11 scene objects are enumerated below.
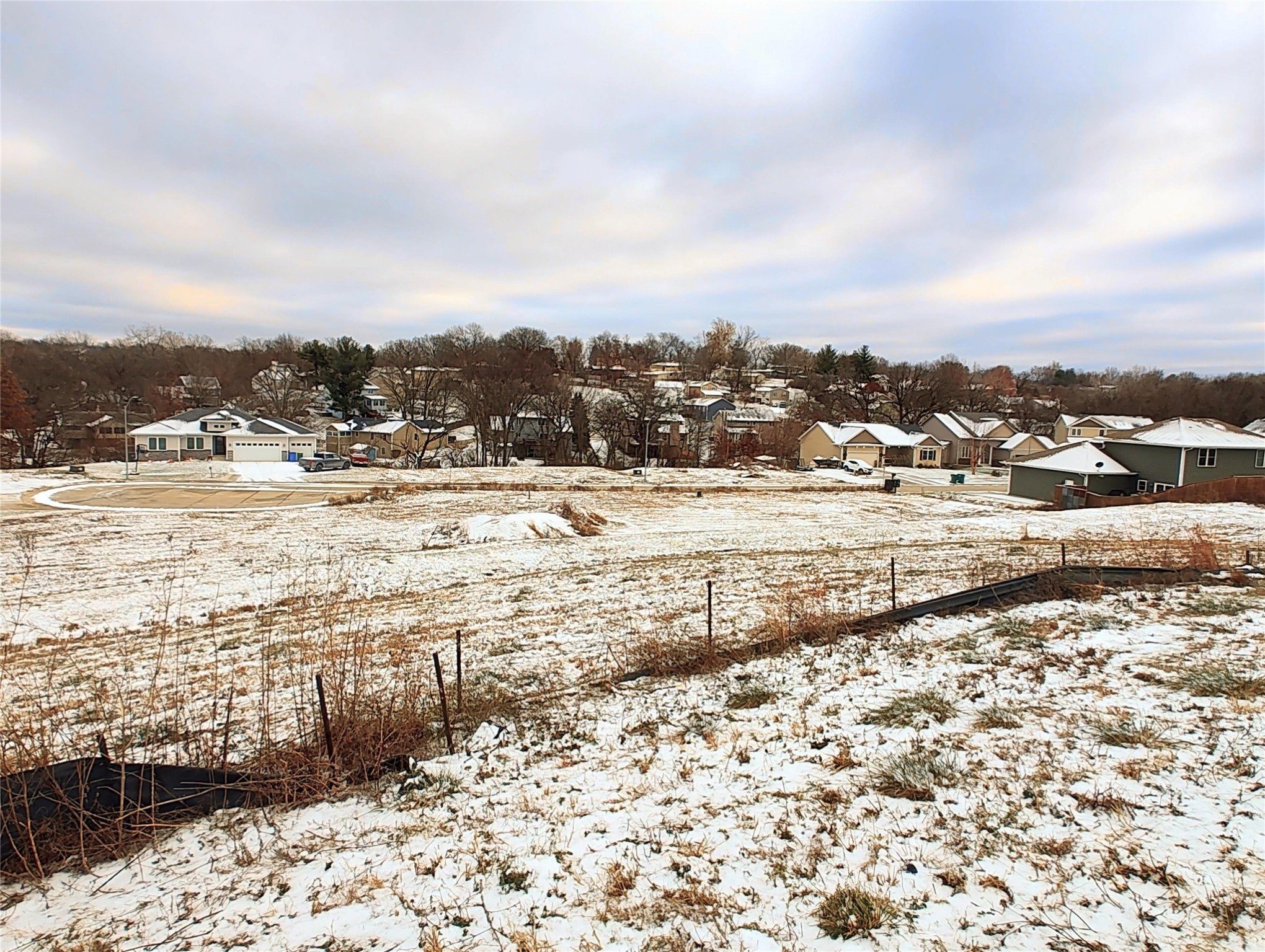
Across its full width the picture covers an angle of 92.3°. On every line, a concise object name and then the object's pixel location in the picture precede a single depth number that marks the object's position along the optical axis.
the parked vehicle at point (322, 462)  49.09
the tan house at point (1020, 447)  63.59
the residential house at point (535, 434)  61.25
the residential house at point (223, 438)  50.97
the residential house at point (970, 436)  65.62
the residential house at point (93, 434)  55.38
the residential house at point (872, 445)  60.47
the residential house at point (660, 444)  61.00
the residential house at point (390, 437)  63.44
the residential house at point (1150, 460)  31.84
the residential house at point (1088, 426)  68.78
